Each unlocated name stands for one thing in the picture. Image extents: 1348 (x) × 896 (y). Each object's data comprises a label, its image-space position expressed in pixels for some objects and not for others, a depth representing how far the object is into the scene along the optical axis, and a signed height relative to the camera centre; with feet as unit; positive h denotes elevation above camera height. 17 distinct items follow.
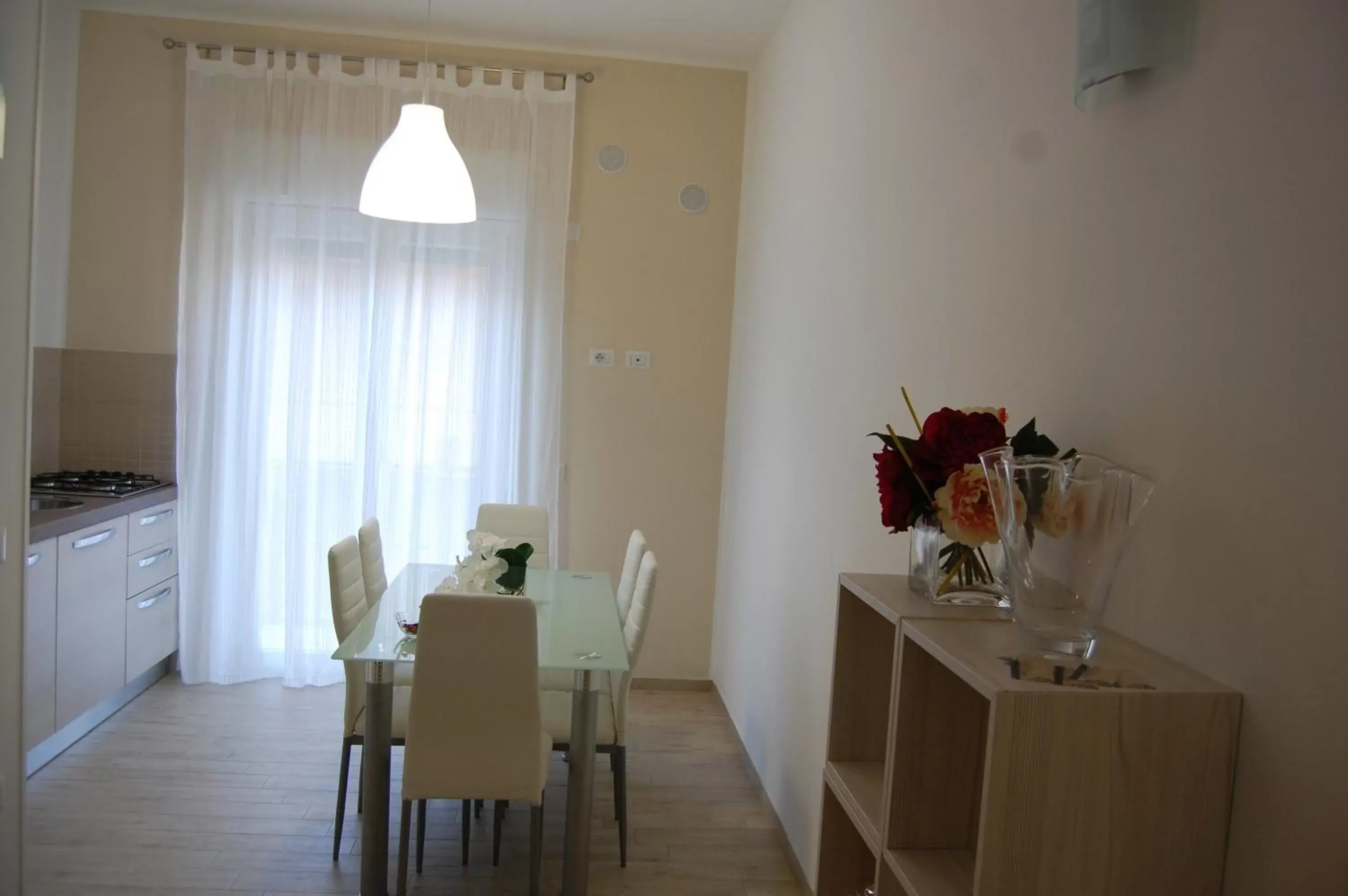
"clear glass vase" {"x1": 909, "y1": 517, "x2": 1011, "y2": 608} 5.12 -0.82
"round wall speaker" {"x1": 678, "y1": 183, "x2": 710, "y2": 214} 16.25 +3.27
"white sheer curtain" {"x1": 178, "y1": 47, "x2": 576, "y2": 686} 15.35 +0.54
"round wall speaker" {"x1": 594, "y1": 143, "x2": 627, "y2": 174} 16.10 +3.80
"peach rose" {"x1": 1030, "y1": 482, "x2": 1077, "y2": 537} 4.11 -0.37
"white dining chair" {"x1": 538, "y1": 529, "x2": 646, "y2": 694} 11.33 -2.57
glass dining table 8.92 -2.96
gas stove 13.87 -1.81
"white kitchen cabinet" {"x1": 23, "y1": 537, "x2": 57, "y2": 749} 11.24 -3.31
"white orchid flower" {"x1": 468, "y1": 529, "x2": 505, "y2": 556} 10.33 -1.66
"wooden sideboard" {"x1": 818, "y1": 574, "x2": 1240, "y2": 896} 3.67 -1.32
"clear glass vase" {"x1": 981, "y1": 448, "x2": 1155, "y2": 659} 4.06 -0.46
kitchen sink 13.34 -1.99
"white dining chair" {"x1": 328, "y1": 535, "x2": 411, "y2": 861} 10.19 -3.05
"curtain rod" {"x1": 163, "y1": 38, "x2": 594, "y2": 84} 15.20 +4.94
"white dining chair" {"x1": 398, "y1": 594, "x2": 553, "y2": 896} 8.23 -2.74
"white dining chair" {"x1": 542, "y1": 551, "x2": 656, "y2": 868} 10.47 -3.43
